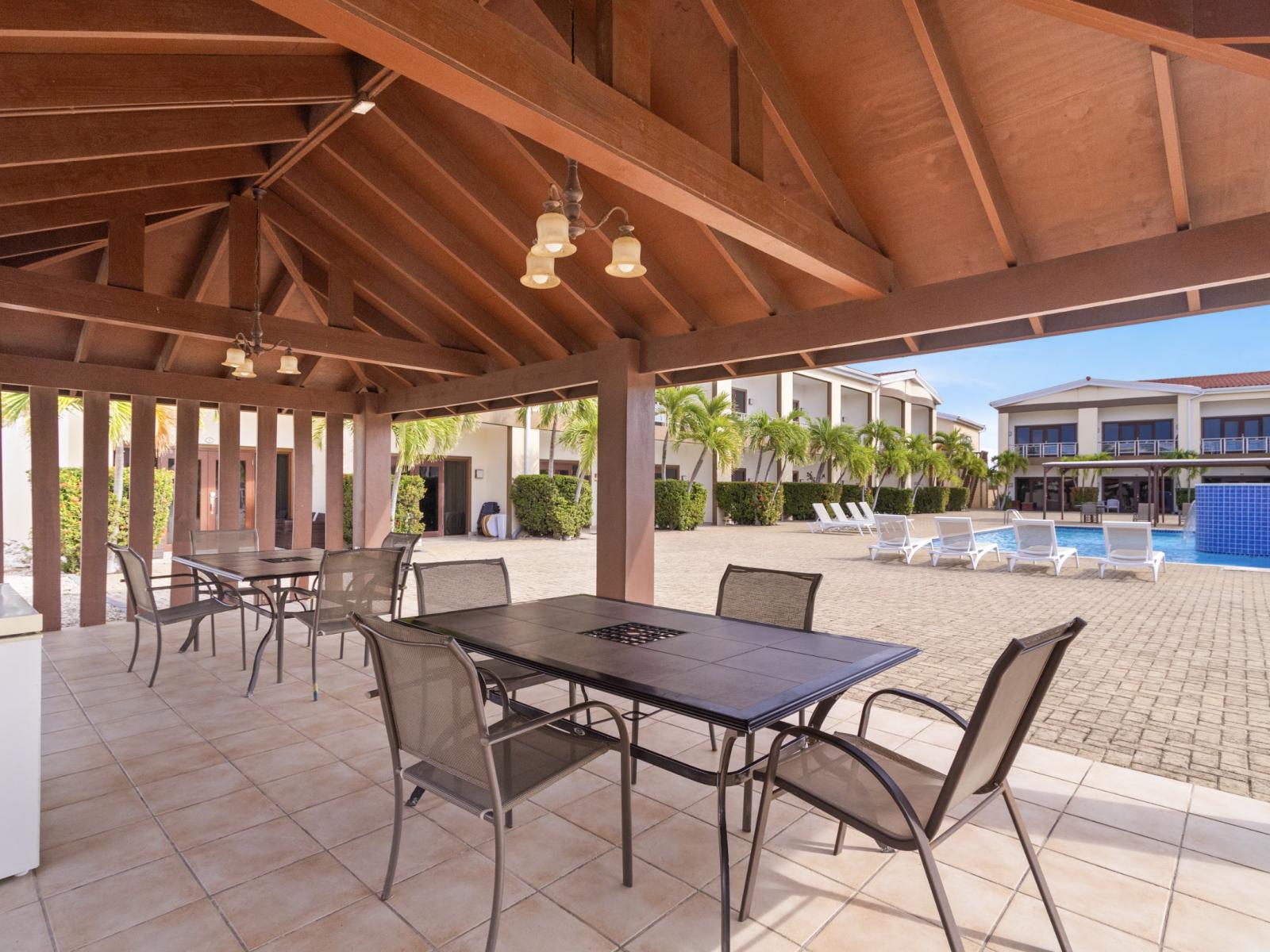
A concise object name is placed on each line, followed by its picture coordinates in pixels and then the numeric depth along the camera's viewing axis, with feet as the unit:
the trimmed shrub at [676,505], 65.82
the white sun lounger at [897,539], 42.16
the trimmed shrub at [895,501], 95.04
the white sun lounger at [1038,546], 36.14
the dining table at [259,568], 15.64
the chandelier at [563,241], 9.50
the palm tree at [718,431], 63.41
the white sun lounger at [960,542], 38.57
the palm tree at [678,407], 62.59
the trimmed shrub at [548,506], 57.98
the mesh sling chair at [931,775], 5.82
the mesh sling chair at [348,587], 14.88
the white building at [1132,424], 88.89
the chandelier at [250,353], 17.93
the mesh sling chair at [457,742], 6.64
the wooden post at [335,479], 29.66
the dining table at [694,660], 6.93
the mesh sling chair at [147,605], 15.07
